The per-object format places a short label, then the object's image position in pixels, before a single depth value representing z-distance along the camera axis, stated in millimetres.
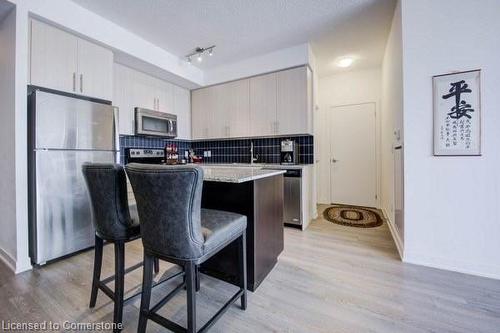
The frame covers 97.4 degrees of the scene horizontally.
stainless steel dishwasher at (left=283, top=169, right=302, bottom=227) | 3141
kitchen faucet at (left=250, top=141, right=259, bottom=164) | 3973
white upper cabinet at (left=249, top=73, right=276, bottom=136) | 3504
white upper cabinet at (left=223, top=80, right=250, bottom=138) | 3740
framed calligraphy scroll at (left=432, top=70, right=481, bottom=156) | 1878
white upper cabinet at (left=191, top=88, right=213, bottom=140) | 4109
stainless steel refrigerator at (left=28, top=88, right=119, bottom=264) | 2018
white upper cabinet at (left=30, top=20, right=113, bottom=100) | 2086
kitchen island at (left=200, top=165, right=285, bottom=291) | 1647
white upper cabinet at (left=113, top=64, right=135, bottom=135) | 3043
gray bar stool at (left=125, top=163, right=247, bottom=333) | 1004
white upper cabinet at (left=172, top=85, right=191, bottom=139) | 4004
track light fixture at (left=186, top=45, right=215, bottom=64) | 3234
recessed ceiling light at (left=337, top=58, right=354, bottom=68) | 3718
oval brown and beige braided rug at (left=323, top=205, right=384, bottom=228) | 3308
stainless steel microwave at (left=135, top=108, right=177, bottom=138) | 3236
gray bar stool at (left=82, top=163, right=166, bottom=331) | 1266
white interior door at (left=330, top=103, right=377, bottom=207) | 4234
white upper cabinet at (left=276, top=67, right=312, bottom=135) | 3254
